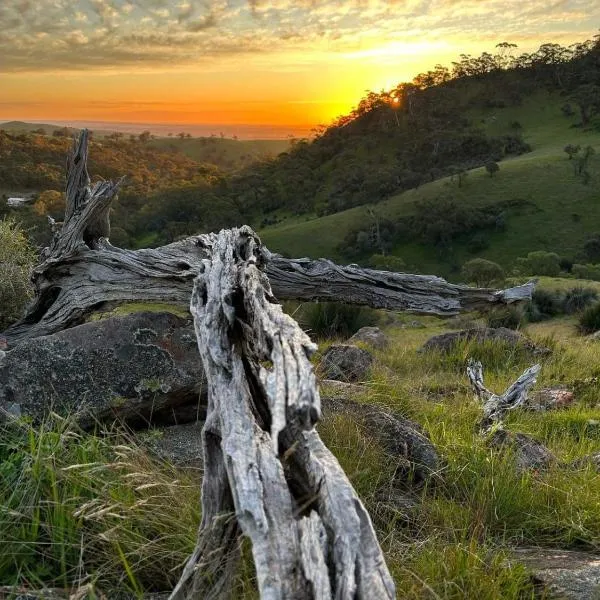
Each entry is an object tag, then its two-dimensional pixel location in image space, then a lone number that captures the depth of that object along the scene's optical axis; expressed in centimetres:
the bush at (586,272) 4894
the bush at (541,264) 5044
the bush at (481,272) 3903
